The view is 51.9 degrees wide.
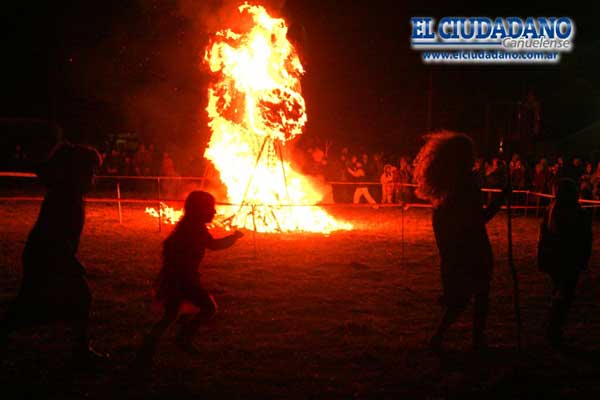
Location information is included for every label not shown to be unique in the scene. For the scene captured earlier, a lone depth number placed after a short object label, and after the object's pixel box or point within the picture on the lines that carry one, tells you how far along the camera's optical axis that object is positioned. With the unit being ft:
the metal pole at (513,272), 16.90
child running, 17.48
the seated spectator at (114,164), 75.31
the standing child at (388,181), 63.36
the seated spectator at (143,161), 74.18
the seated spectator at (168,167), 60.75
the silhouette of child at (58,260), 16.03
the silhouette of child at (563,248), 19.03
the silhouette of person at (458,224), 17.63
